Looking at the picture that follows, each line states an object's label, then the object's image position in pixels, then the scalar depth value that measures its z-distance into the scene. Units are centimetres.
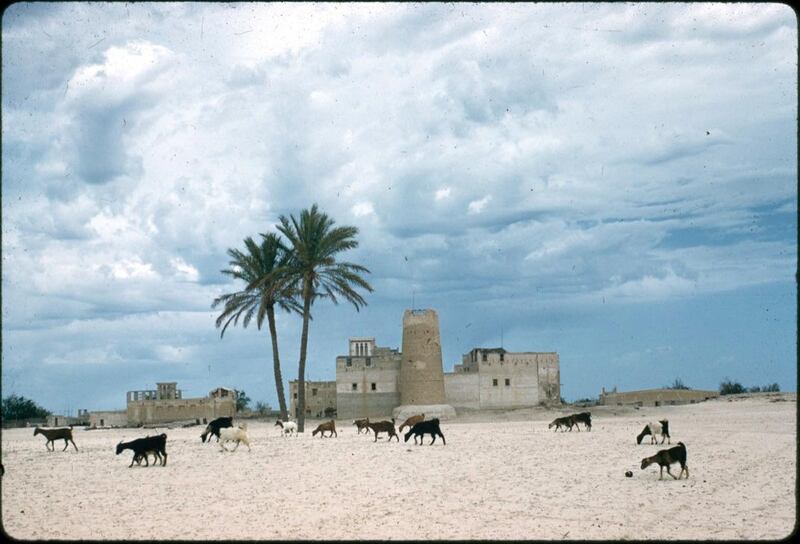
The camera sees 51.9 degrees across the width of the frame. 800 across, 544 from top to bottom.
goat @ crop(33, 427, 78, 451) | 2752
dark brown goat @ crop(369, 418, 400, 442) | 2902
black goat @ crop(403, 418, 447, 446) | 2702
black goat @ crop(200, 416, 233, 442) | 3011
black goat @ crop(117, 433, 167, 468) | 2155
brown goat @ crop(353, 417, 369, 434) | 3248
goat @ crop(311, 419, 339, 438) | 3163
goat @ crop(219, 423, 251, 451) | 2577
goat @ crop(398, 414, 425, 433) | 3244
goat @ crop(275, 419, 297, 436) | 3388
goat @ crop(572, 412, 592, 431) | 3435
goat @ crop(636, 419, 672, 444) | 2562
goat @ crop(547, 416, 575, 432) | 3408
